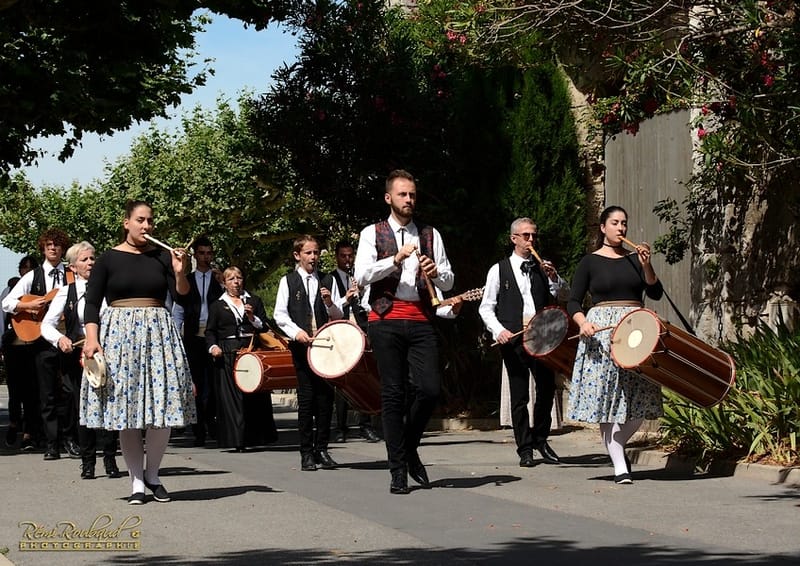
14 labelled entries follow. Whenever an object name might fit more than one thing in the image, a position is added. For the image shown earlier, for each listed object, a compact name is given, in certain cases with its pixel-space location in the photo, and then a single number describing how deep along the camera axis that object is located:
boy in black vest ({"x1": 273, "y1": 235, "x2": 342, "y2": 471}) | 12.37
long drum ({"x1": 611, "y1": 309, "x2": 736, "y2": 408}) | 10.15
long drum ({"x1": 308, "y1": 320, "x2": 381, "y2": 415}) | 11.55
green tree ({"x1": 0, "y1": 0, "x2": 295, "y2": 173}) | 15.04
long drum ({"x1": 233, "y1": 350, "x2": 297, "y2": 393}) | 14.52
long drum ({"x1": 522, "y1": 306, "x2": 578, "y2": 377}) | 11.54
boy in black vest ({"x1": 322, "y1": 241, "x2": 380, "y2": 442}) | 15.59
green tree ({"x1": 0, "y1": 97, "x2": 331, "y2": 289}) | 44.47
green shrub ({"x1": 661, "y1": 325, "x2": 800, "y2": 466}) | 10.87
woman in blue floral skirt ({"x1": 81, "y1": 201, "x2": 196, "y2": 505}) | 9.76
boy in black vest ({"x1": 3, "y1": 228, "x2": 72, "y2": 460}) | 14.43
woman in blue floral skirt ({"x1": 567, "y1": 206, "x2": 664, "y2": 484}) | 10.70
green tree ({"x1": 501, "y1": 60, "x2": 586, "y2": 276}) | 16.39
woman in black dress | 15.21
